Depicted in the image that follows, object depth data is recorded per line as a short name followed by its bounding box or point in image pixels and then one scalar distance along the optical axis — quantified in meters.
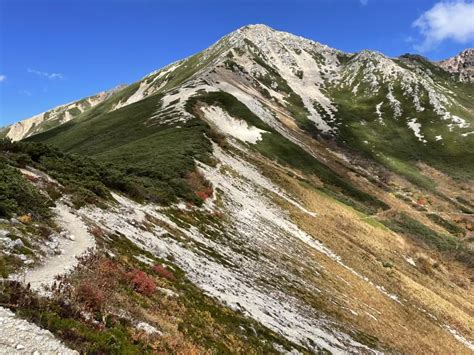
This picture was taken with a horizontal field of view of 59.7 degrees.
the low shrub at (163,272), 20.30
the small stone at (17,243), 15.51
